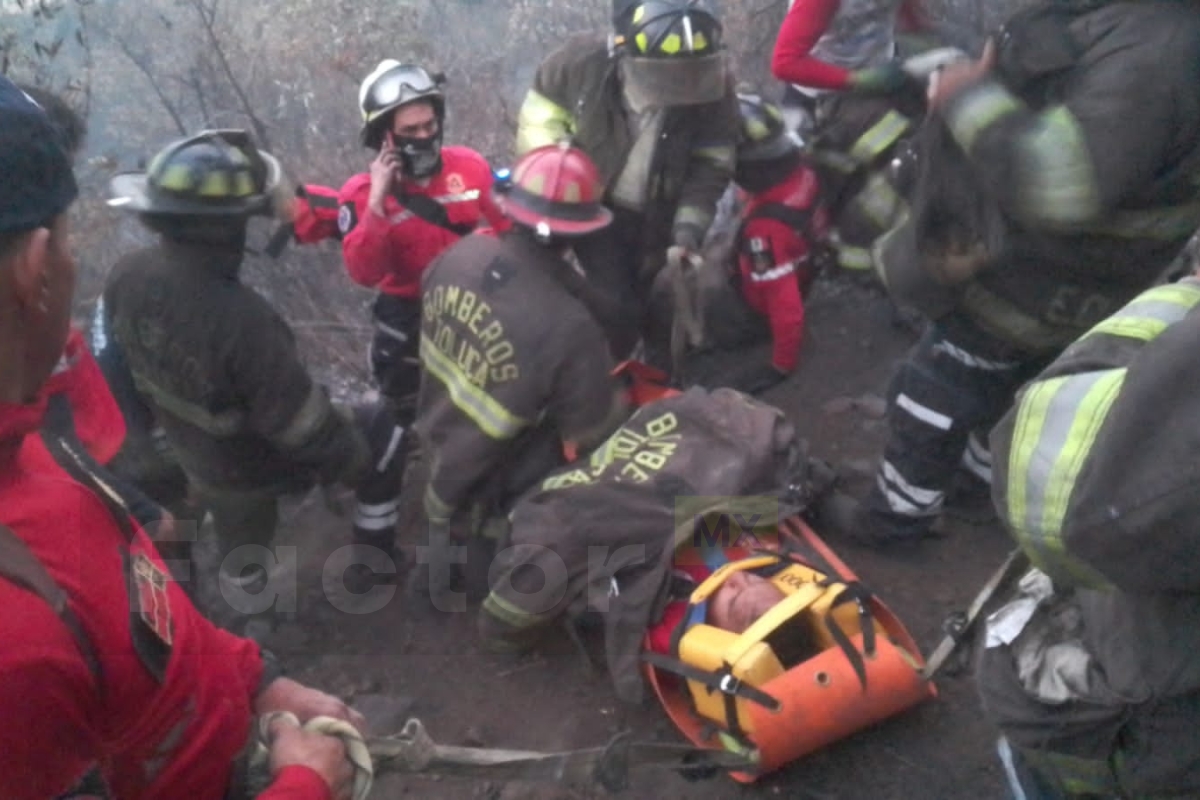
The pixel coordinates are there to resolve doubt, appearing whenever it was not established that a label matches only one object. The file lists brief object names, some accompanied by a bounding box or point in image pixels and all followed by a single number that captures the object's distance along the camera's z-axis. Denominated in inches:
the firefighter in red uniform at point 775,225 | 197.6
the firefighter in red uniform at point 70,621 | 47.3
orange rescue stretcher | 111.7
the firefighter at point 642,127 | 168.7
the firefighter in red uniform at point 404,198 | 165.8
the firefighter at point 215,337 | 124.0
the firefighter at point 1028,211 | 103.2
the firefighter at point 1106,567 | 52.6
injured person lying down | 113.4
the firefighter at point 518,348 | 136.6
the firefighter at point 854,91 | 187.9
